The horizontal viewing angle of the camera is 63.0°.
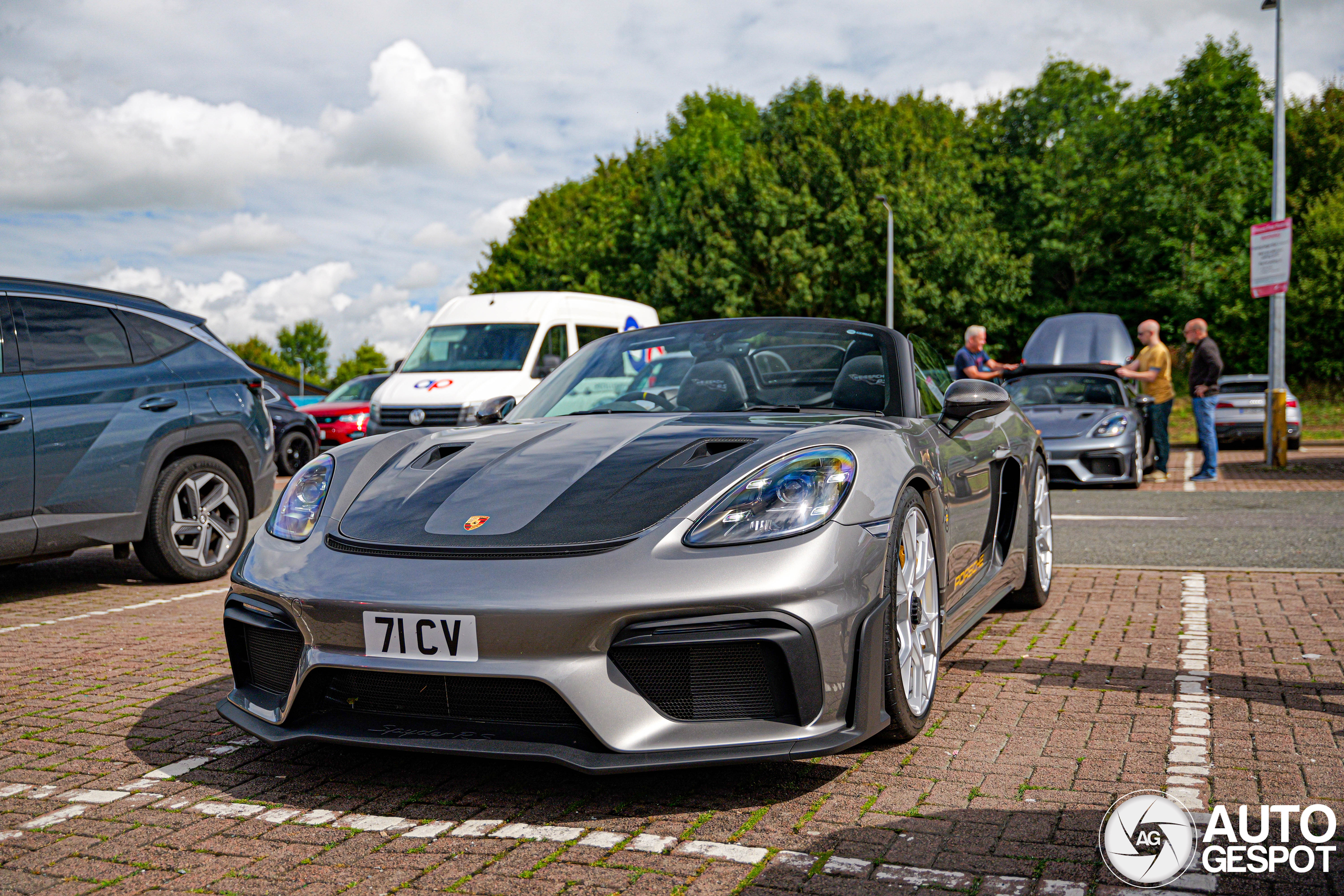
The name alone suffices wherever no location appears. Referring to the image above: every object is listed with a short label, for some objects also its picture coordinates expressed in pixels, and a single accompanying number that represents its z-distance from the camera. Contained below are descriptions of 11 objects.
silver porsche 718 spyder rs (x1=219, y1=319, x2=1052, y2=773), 2.57
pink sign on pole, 13.80
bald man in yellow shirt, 13.03
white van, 13.25
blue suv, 5.55
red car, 18.22
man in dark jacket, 12.45
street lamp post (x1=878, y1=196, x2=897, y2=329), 32.16
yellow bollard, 13.49
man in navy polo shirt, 12.97
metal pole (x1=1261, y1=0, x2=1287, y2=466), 14.07
